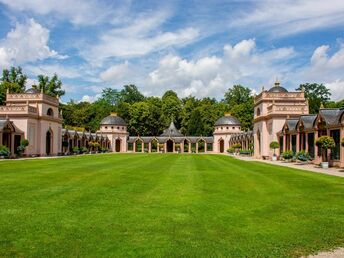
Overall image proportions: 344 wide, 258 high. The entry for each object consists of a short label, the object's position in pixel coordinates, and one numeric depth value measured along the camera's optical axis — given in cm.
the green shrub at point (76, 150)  5877
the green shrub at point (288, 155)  3788
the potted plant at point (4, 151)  3869
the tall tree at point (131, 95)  11862
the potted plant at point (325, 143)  2830
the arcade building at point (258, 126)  3250
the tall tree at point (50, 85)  7917
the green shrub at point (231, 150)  6762
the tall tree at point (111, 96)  11881
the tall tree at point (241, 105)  9112
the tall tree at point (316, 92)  8781
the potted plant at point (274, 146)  4247
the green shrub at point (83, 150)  6166
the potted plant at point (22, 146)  4394
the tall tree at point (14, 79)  6888
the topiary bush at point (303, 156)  3350
